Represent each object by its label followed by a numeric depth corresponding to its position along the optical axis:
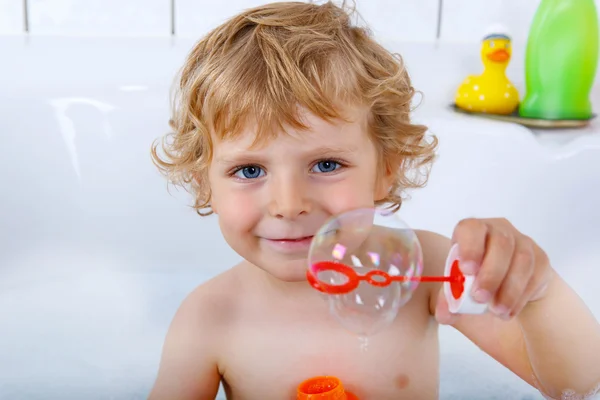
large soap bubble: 1.18
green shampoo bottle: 1.58
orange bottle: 1.23
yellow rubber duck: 1.60
